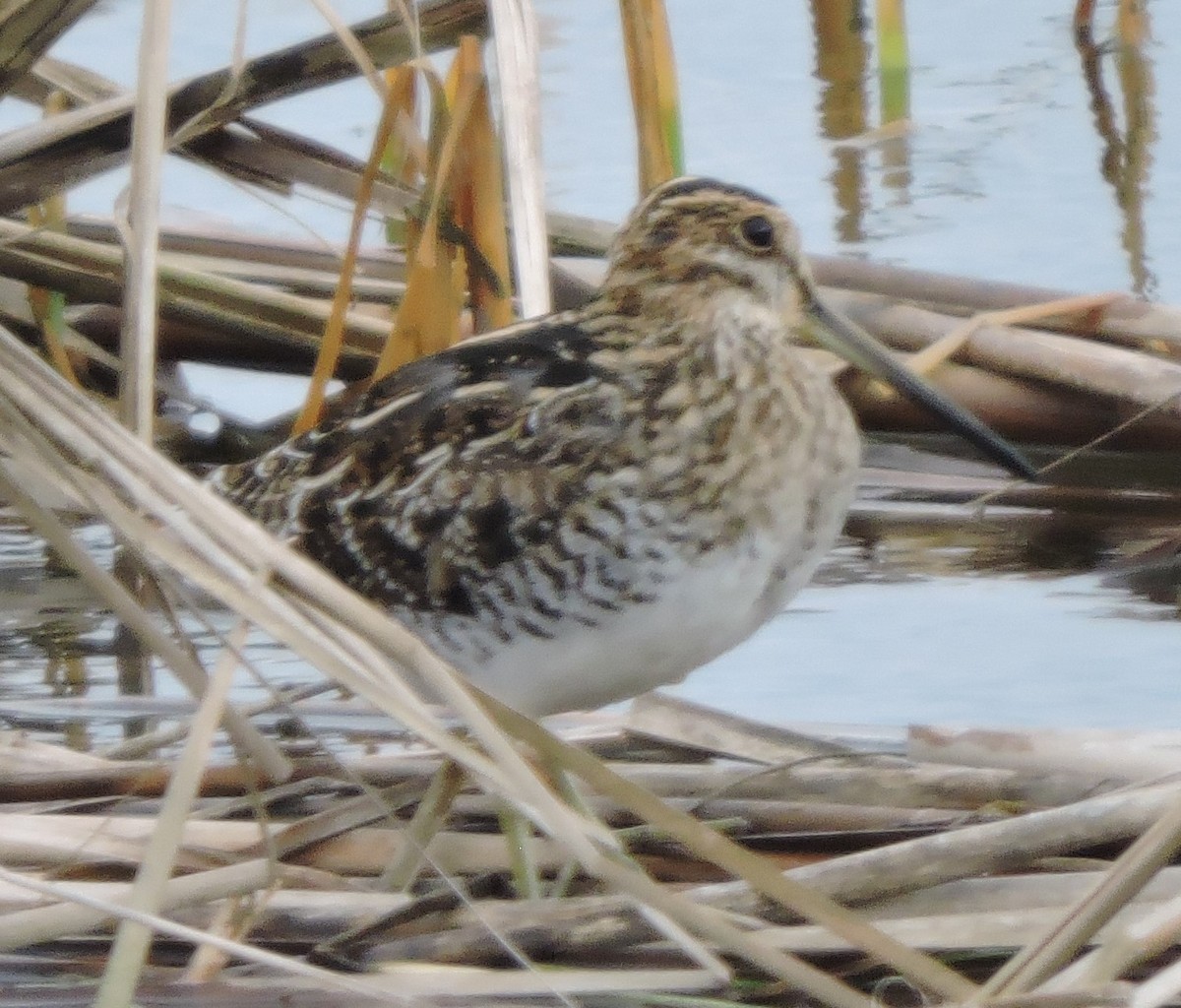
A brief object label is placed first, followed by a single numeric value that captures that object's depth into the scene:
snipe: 5.50
